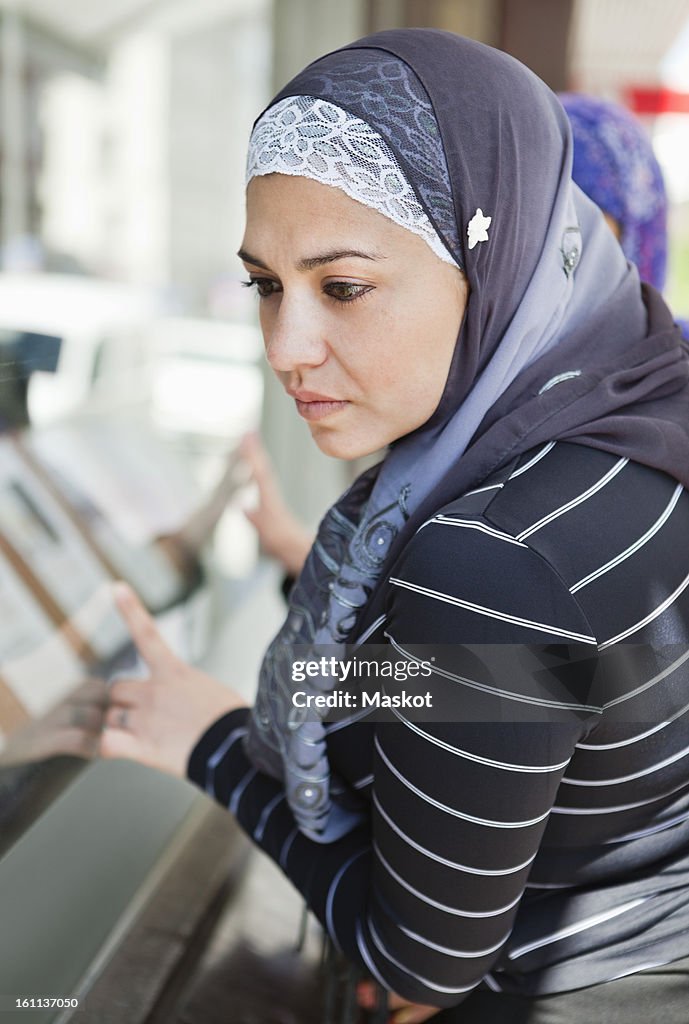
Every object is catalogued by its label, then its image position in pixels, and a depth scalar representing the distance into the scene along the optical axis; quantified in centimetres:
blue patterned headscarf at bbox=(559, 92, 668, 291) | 176
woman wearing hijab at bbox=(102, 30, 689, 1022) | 80
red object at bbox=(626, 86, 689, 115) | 734
